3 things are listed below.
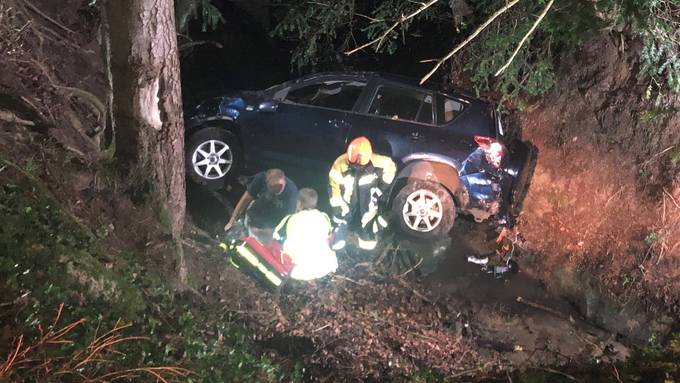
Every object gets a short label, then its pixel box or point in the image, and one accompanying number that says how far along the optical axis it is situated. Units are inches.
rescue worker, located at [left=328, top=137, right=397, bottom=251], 235.5
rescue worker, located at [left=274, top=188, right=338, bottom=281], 196.1
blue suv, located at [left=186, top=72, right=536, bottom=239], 263.9
